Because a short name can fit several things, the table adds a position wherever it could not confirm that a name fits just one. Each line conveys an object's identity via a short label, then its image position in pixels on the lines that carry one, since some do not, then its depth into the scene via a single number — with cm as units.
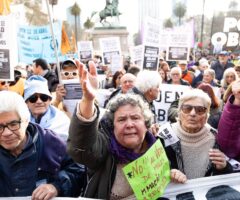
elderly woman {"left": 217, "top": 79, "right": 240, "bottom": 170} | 130
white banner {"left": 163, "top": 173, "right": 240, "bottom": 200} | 128
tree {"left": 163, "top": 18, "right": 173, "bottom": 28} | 3904
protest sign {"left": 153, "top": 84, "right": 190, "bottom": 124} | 271
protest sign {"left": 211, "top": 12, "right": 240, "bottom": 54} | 504
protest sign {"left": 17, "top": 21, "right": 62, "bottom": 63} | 439
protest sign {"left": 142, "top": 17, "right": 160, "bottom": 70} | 364
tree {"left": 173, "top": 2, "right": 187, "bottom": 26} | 3605
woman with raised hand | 111
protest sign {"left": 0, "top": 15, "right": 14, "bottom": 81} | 222
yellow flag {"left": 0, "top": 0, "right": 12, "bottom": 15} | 255
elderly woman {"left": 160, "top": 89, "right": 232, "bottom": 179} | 141
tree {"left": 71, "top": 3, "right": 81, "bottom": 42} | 2901
